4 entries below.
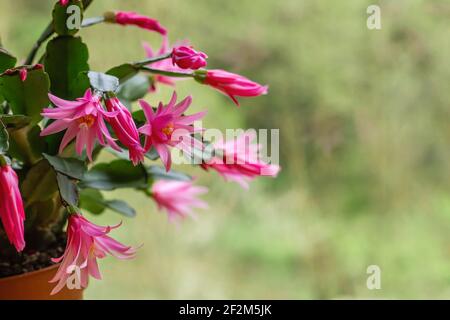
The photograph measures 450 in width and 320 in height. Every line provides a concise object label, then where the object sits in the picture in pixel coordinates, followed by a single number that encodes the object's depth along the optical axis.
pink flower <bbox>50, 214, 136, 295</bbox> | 0.89
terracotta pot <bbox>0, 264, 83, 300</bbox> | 0.94
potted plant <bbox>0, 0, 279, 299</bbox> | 0.88
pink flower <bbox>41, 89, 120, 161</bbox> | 0.87
